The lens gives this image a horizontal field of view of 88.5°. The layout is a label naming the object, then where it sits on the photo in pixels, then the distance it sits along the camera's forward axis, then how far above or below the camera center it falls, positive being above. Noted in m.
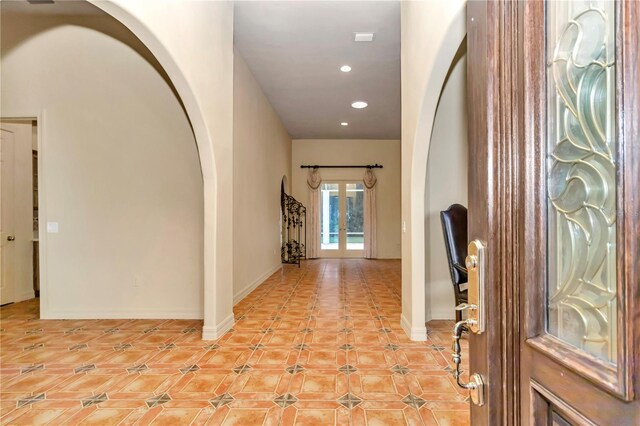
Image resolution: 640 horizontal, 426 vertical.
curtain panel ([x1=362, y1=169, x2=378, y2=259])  9.20 +0.07
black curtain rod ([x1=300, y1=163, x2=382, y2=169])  9.22 +1.29
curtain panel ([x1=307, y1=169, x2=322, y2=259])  9.24 -0.07
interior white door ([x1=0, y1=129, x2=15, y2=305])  4.22 -0.03
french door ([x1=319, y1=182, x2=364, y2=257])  9.40 -0.19
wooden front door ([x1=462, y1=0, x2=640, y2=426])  0.46 +0.01
